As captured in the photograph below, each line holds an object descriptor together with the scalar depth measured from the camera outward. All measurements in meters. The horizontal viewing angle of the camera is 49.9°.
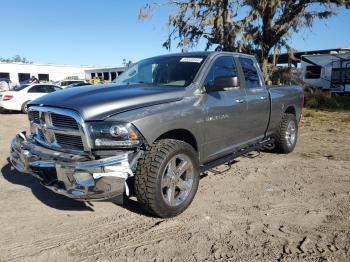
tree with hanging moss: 17.88
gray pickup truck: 3.74
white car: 16.69
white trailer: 22.83
